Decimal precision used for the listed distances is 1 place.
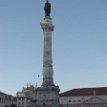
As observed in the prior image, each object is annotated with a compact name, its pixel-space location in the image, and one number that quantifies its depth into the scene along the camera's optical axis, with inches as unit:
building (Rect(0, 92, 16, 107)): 4716.5
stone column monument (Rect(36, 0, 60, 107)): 3467.0
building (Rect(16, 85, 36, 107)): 5071.9
